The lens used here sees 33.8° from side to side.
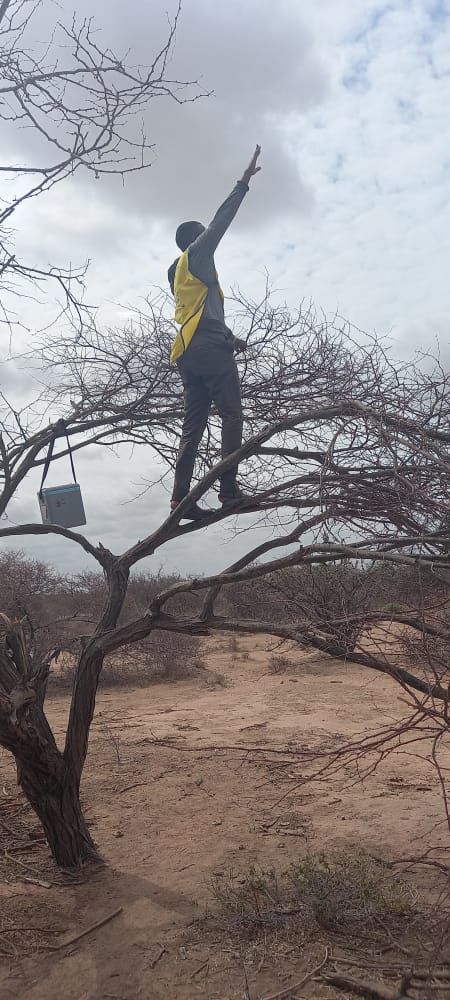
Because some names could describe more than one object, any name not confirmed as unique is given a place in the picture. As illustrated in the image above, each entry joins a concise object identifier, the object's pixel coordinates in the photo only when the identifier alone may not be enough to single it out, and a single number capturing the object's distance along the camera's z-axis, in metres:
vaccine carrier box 4.47
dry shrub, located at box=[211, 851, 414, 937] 3.83
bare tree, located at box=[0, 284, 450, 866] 3.07
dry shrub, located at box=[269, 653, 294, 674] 13.95
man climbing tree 3.95
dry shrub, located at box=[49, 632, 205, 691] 14.51
